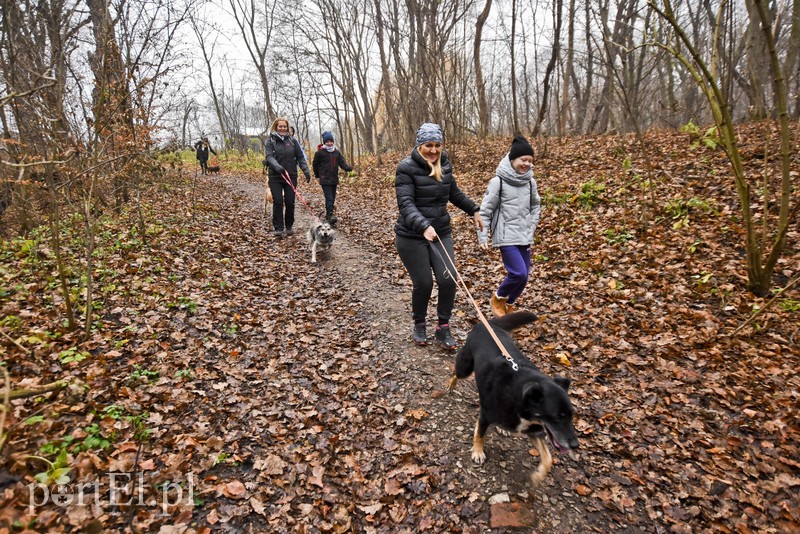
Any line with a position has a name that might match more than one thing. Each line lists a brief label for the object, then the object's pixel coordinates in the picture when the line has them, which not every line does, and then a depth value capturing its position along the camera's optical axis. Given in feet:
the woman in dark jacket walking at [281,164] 30.83
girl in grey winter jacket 15.58
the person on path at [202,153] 70.88
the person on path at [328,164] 36.19
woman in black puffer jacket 14.17
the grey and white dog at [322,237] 27.99
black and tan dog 8.73
